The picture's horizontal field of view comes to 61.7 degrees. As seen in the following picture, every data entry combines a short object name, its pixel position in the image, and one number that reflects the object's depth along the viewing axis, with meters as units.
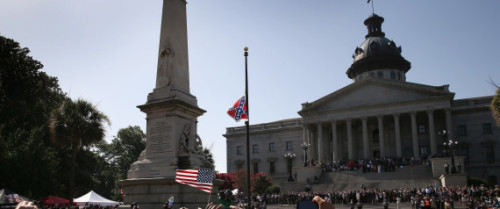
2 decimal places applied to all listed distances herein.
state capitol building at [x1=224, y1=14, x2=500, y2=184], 52.59
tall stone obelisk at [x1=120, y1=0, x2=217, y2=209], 12.10
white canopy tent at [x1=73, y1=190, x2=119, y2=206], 29.89
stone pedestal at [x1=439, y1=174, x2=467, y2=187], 36.25
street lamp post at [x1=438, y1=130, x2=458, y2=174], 37.30
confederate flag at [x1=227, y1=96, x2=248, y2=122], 15.51
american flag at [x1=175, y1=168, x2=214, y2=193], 10.48
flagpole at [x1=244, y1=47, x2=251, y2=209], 13.27
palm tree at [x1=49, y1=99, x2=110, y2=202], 26.59
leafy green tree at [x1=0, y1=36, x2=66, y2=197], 25.94
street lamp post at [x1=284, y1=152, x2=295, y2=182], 63.89
